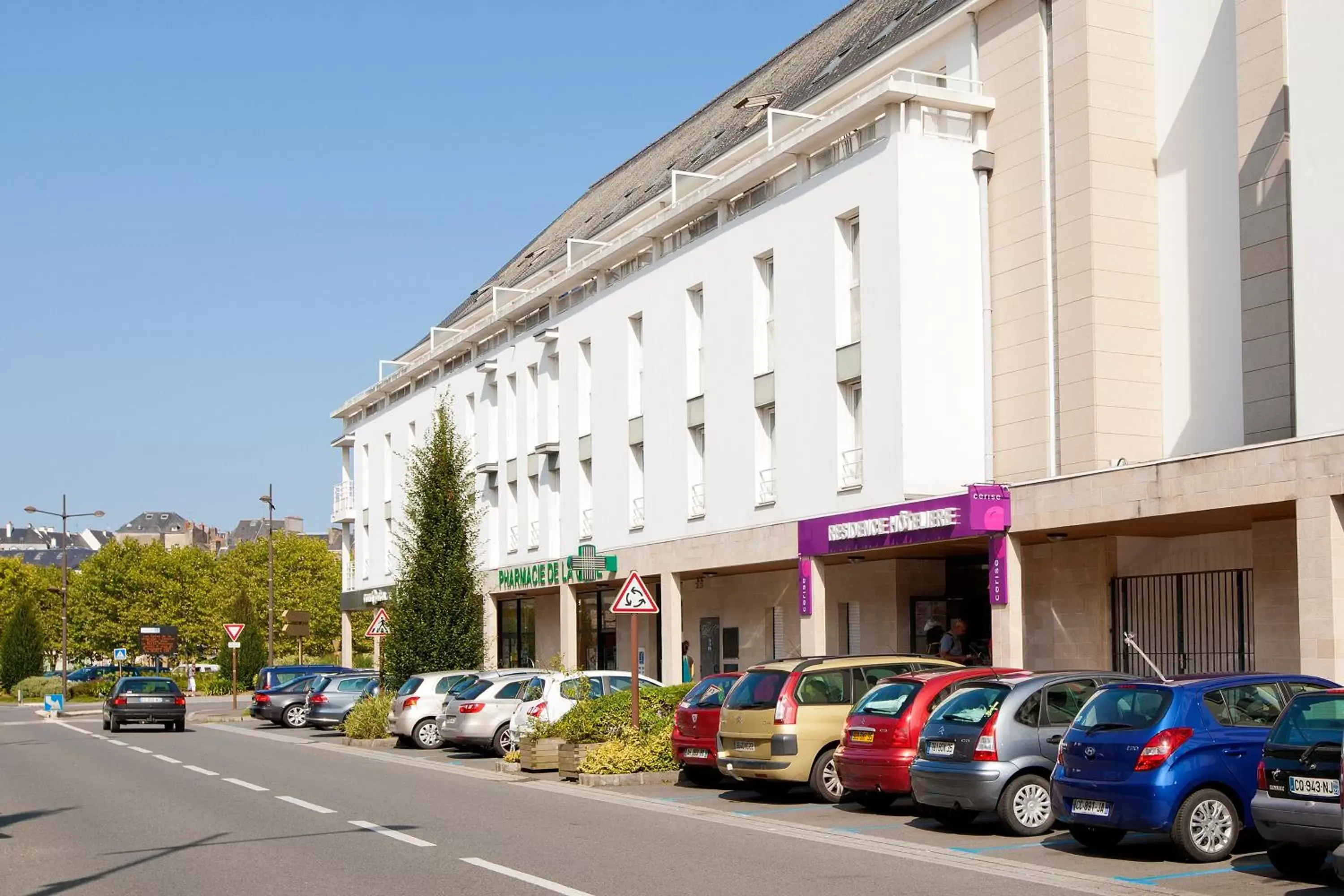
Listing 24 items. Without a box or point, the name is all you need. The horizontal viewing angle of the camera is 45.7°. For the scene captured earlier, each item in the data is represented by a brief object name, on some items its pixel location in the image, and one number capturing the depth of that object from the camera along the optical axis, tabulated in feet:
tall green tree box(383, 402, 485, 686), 122.01
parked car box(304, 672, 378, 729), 127.34
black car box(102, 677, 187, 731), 132.46
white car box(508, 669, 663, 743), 83.56
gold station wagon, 58.18
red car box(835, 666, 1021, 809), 52.44
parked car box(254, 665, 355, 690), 151.12
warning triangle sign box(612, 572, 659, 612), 72.33
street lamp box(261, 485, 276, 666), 195.62
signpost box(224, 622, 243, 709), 169.58
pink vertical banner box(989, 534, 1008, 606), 78.18
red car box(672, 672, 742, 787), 64.54
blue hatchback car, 40.91
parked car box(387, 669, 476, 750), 102.89
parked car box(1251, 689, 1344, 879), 35.32
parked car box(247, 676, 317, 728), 140.97
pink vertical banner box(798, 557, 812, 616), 93.81
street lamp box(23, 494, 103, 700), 206.59
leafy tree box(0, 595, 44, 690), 260.62
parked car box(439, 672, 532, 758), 90.07
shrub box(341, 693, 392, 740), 108.88
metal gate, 77.30
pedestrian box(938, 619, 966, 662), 88.38
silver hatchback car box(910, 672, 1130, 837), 47.50
